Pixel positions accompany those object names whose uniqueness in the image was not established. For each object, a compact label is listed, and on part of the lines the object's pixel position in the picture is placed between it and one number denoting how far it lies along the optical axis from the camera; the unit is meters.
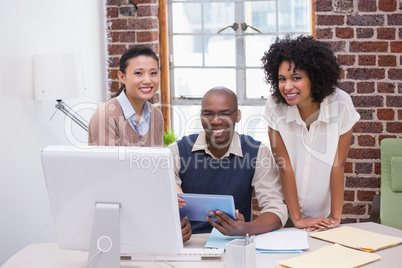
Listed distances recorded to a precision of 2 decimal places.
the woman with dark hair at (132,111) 4.03
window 5.18
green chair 4.59
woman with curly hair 3.90
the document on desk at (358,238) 3.55
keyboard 3.48
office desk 3.44
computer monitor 3.23
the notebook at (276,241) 3.53
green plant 5.03
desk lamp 4.28
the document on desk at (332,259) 3.40
